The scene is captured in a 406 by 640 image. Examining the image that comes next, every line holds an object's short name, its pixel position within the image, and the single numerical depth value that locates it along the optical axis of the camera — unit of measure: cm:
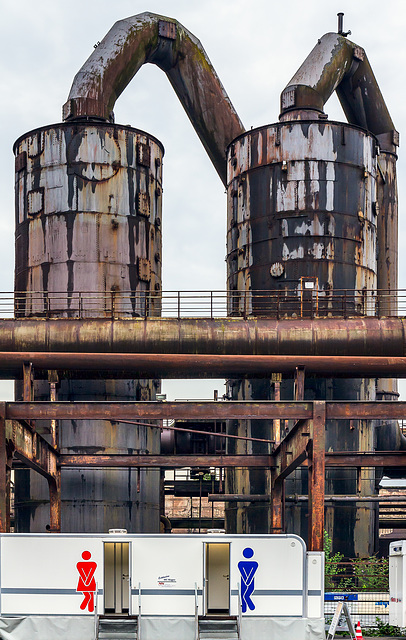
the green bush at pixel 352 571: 2752
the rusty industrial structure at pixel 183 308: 2605
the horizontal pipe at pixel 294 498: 2925
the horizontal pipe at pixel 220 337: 2673
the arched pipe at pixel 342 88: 3569
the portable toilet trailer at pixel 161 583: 1692
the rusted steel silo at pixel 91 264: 2981
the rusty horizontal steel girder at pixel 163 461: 2505
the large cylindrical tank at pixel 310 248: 3042
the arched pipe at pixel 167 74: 3462
